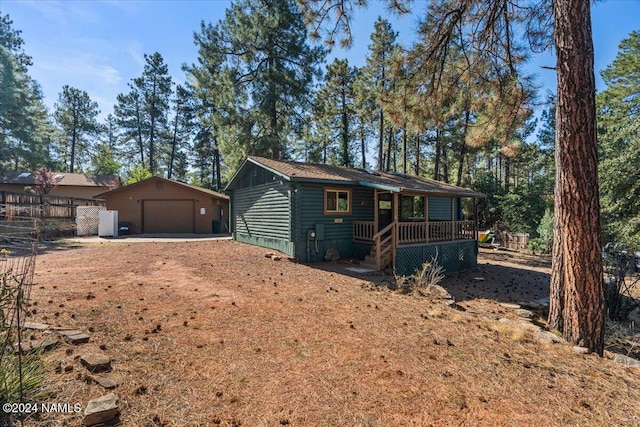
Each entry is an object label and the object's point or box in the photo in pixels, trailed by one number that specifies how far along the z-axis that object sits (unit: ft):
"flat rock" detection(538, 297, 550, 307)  24.72
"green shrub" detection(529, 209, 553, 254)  54.70
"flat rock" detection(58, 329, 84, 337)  11.64
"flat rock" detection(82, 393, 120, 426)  7.27
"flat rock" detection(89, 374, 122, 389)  8.72
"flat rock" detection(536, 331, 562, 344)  14.86
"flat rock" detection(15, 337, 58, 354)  9.97
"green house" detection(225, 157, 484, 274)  33.19
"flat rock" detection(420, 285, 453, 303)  22.81
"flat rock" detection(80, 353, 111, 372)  9.42
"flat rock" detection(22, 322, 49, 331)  11.80
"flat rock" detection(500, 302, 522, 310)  22.95
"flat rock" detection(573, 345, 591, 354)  13.93
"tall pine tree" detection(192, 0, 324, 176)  62.54
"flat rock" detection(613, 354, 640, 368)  12.87
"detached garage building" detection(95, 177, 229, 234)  62.18
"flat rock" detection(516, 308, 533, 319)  20.29
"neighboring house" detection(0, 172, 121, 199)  87.56
